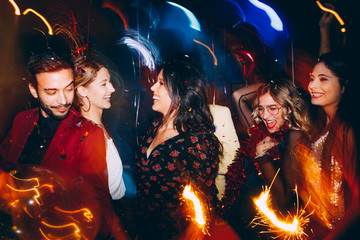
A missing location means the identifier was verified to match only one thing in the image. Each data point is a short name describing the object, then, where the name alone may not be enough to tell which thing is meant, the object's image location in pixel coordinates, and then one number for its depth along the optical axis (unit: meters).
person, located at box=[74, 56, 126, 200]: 1.84
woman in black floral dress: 1.77
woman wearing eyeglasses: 1.74
